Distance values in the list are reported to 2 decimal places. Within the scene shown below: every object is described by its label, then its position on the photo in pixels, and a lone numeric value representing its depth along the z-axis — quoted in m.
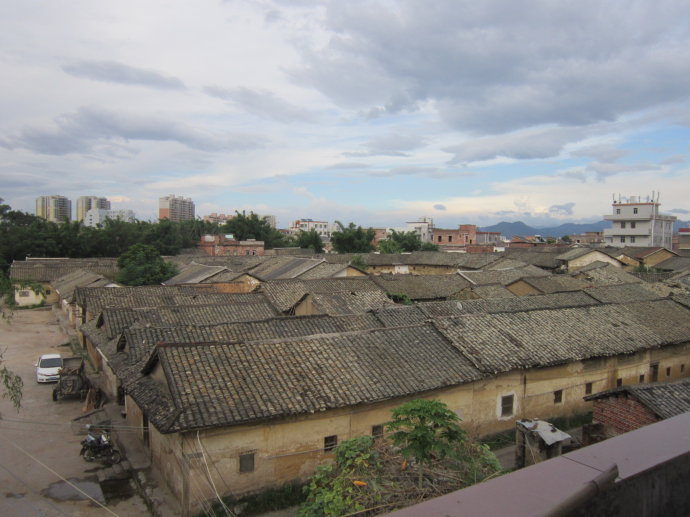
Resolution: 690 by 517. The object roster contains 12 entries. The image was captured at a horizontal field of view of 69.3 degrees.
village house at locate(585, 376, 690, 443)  10.82
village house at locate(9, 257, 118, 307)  42.88
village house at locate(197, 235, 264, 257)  73.00
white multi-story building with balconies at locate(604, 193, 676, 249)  58.00
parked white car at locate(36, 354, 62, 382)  20.73
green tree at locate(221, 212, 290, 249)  82.31
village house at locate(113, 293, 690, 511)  10.74
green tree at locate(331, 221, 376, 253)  67.44
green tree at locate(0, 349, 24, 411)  9.26
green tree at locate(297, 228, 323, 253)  75.12
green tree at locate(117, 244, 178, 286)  39.56
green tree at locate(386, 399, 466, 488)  8.33
